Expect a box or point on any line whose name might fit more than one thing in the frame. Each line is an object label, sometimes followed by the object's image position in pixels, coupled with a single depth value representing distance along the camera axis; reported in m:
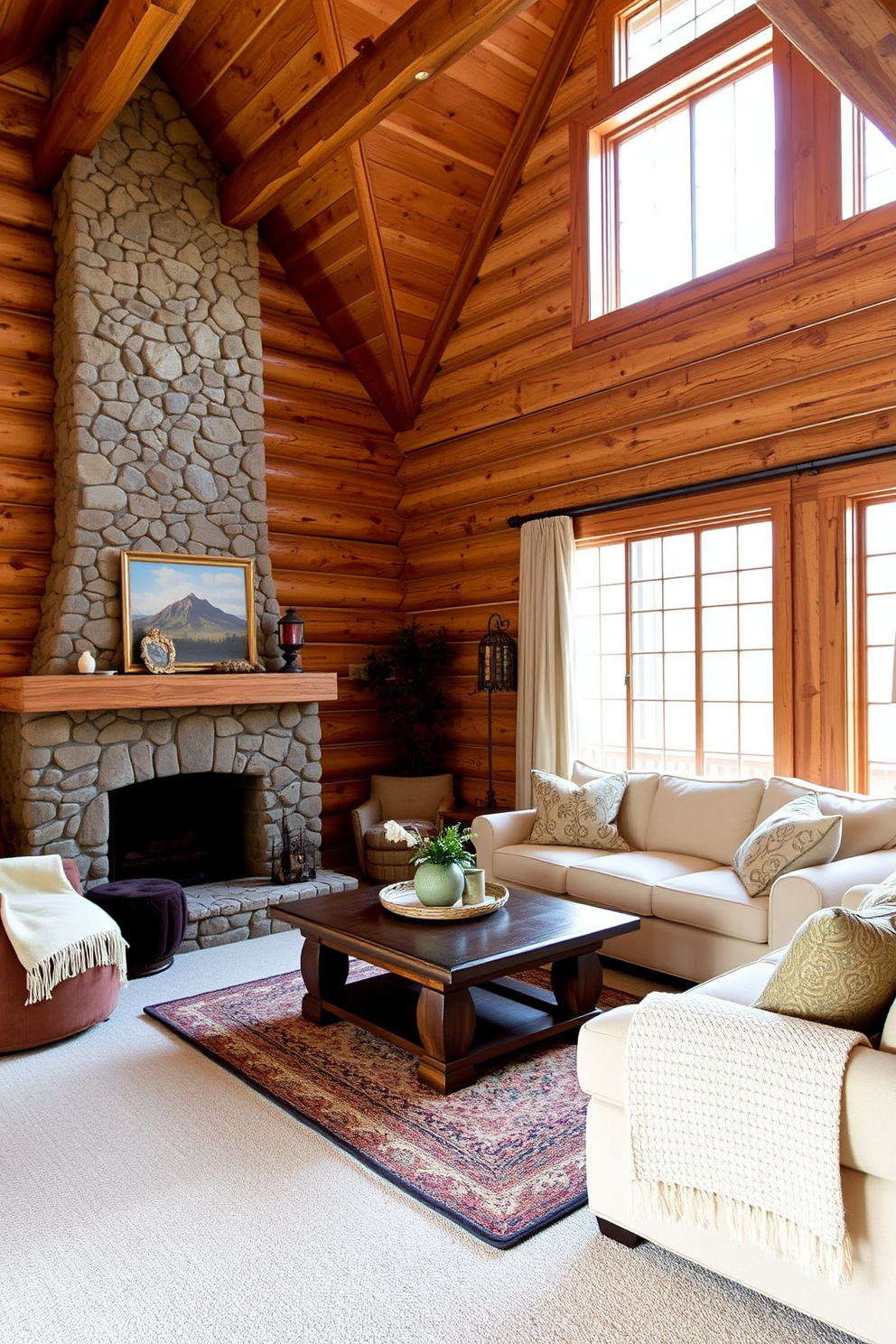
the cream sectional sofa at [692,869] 3.80
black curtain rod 4.49
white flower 3.88
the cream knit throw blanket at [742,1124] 1.97
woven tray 3.70
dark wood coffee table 3.28
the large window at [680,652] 5.15
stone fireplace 5.23
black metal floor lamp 6.42
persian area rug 2.67
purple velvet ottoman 4.59
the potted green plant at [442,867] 3.75
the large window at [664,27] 5.31
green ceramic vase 3.75
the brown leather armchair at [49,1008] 3.66
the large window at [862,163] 4.53
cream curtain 6.04
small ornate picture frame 5.50
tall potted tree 7.15
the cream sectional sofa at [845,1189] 1.94
